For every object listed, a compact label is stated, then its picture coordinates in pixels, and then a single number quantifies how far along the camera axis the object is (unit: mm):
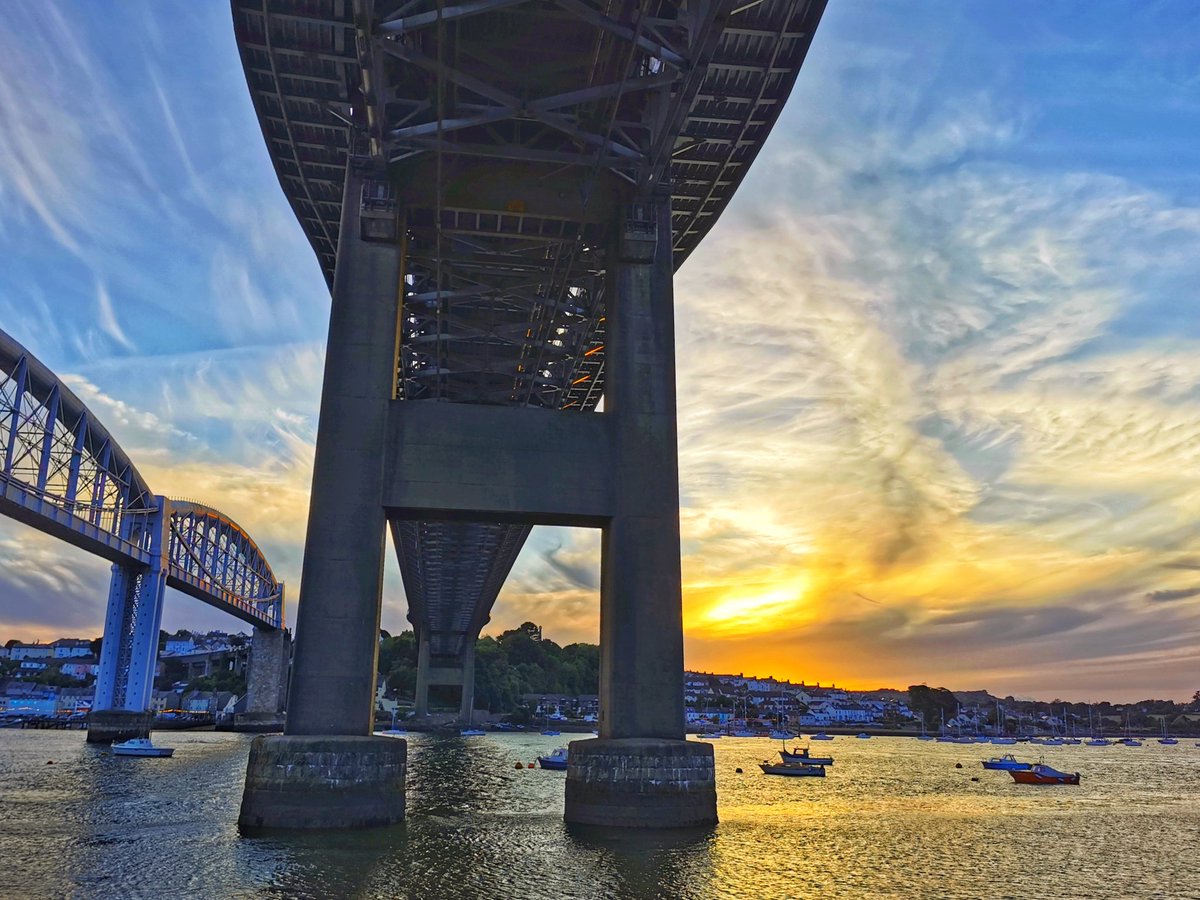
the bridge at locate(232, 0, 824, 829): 26719
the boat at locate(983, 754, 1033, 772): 89462
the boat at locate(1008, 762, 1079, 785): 75188
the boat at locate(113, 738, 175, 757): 73875
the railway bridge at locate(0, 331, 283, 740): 71875
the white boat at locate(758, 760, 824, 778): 74362
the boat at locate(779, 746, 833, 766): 82688
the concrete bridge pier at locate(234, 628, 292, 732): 145875
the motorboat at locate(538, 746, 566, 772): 67375
